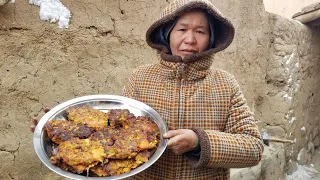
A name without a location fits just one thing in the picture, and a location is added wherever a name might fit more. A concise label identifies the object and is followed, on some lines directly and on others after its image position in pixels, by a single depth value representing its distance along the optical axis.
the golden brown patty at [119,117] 1.51
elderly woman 1.53
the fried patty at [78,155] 1.27
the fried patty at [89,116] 1.49
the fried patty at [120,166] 1.27
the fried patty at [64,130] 1.38
